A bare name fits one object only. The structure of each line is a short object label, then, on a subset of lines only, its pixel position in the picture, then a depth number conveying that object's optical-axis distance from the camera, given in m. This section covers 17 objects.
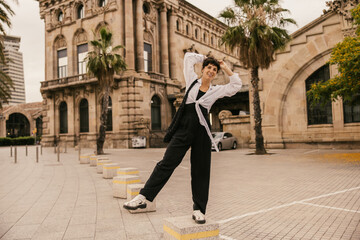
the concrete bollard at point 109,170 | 10.15
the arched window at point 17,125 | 65.19
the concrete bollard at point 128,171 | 7.98
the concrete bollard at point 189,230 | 3.40
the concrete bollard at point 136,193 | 5.52
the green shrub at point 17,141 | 50.03
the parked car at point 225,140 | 23.81
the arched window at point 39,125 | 67.41
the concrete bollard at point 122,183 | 6.75
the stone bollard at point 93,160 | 14.57
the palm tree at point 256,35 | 18.12
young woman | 3.94
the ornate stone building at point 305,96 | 20.45
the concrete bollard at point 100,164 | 11.84
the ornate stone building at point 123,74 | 32.09
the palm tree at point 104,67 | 22.83
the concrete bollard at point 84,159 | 15.93
